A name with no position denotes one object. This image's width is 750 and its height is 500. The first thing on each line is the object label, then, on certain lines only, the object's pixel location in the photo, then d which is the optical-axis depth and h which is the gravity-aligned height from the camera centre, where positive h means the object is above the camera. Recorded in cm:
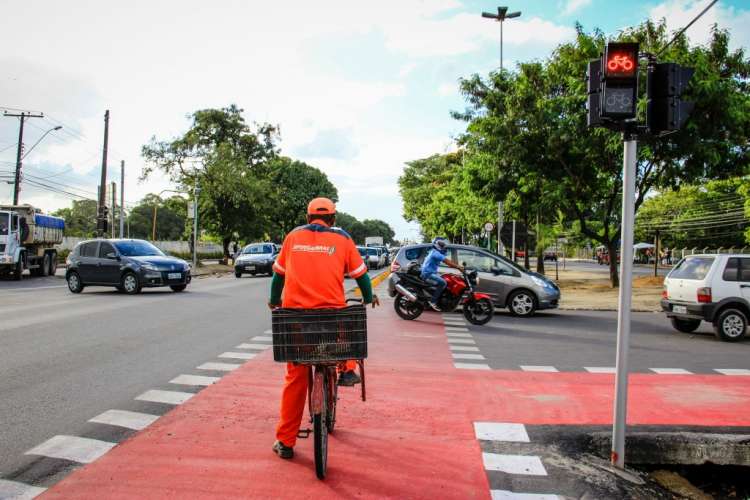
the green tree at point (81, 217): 10069 +471
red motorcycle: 1420 -78
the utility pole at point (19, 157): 4050 +541
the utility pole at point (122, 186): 4684 +462
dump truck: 2711 +24
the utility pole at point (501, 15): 3452 +1254
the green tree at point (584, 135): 2006 +423
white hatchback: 1250 -45
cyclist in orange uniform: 455 -11
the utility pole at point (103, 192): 3627 +300
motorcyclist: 1411 -19
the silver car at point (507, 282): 1631 -47
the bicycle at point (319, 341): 433 -55
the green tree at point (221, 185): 5044 +505
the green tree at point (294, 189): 8112 +810
